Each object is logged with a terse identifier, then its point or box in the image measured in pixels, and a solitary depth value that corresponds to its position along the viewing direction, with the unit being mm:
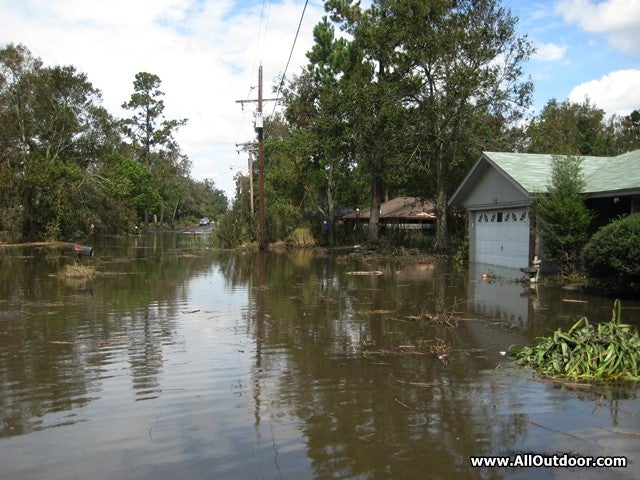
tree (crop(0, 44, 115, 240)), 40719
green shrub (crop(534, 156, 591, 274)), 16953
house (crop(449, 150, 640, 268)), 17516
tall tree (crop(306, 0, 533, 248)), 28641
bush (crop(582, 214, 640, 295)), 12758
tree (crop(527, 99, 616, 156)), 40250
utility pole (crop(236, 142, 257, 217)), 42500
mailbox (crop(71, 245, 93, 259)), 20688
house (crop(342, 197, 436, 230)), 42531
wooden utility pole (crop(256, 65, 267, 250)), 33656
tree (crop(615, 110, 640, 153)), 56875
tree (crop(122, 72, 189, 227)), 77188
